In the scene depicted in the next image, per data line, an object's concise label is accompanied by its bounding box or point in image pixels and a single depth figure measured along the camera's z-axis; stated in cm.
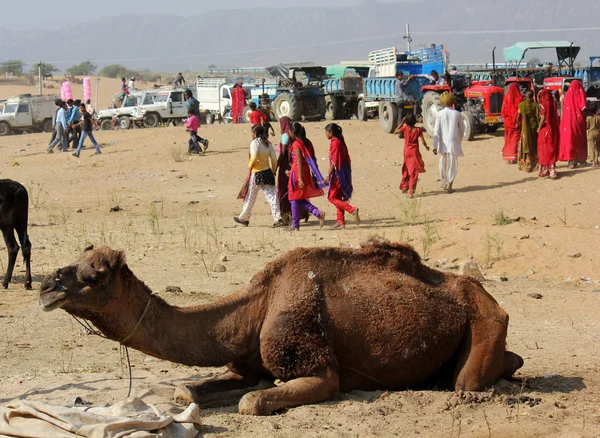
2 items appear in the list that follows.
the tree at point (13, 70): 9169
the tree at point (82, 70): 11194
